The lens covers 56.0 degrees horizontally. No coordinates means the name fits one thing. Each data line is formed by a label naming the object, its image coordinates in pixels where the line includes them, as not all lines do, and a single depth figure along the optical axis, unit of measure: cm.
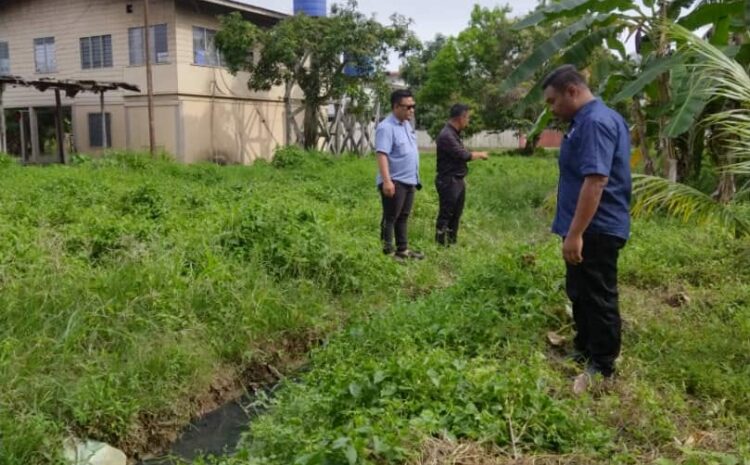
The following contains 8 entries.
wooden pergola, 1794
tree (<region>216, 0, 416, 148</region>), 1900
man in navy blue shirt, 379
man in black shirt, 757
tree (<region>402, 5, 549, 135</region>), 2900
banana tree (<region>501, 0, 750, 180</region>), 661
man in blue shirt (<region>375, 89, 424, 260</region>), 700
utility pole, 1807
